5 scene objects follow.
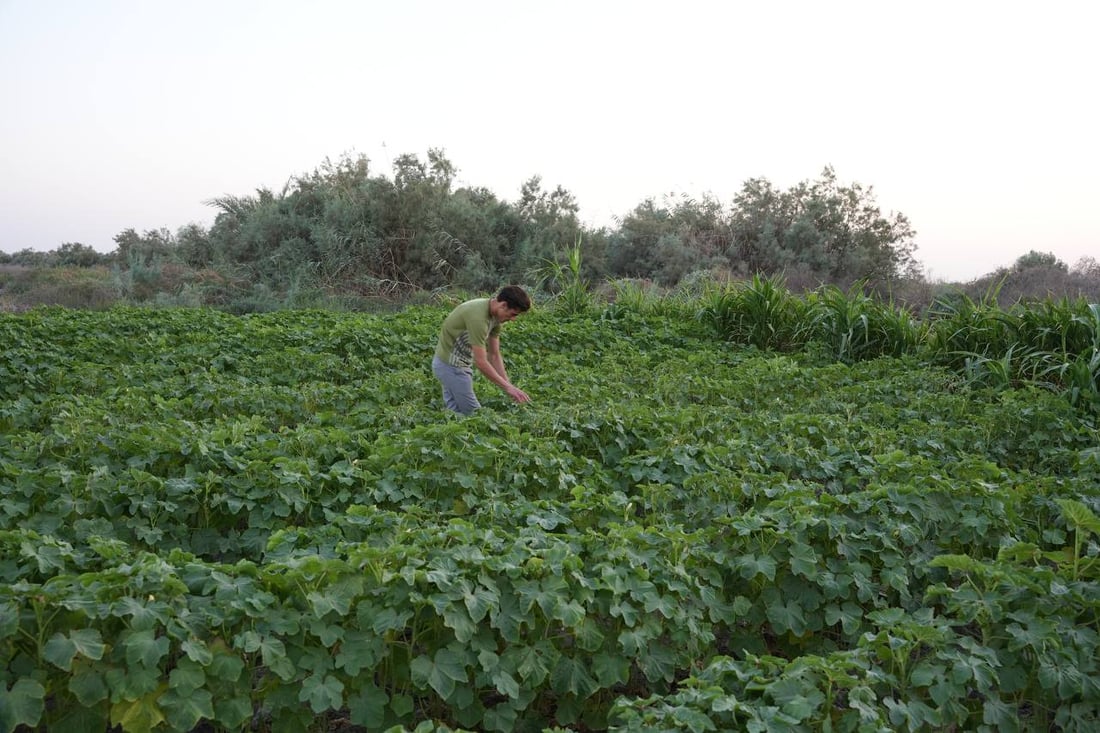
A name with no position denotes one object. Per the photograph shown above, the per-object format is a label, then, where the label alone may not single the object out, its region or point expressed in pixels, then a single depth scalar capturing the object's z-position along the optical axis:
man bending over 6.30
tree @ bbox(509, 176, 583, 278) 21.08
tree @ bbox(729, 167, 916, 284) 22.52
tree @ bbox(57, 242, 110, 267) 22.89
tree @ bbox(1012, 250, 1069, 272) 21.89
